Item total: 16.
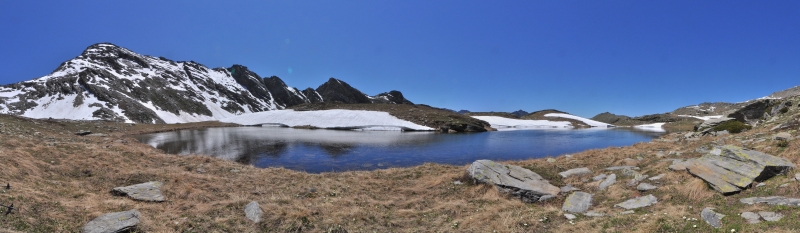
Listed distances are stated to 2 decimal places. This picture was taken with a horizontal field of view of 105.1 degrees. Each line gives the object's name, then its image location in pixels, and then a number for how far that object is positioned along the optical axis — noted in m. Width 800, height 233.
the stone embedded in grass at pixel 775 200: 7.54
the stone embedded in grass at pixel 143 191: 11.49
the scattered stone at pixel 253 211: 9.81
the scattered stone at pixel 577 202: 10.79
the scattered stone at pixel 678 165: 12.57
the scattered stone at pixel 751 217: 7.07
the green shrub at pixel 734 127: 26.06
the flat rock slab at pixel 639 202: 10.08
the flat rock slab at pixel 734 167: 9.65
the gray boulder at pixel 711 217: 7.41
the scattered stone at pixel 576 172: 16.13
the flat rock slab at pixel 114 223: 8.02
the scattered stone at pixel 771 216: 6.85
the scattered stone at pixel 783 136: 14.50
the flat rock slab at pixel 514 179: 13.03
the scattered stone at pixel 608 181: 13.17
